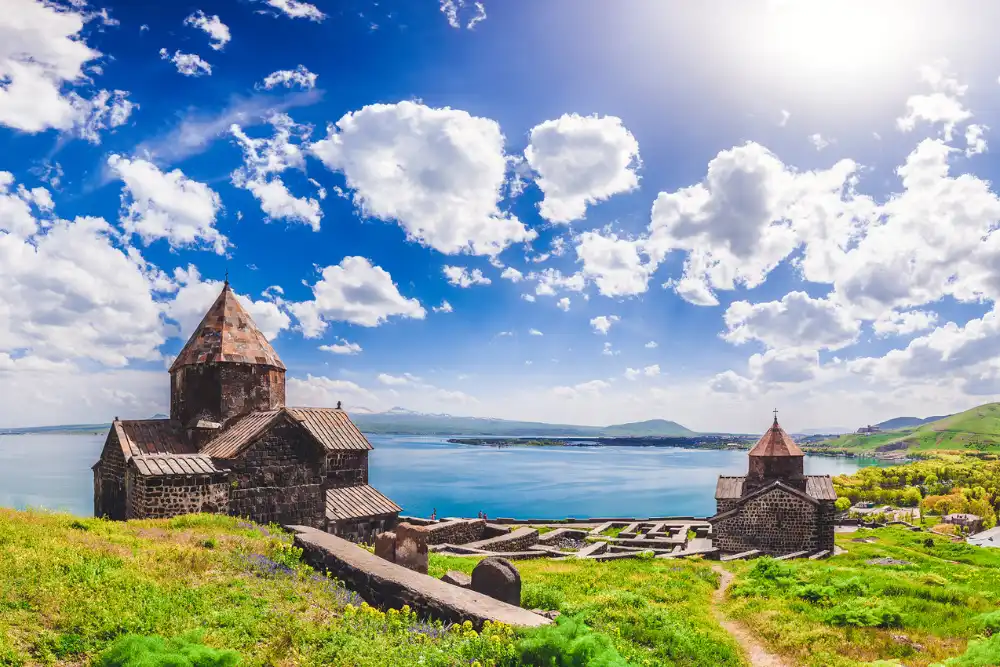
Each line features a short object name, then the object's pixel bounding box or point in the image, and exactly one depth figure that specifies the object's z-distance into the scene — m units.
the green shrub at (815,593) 12.35
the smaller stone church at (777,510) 26.97
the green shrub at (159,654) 4.96
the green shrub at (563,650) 5.47
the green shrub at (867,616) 10.49
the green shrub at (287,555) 9.53
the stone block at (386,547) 10.87
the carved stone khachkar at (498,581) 8.67
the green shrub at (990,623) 9.70
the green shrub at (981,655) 7.15
